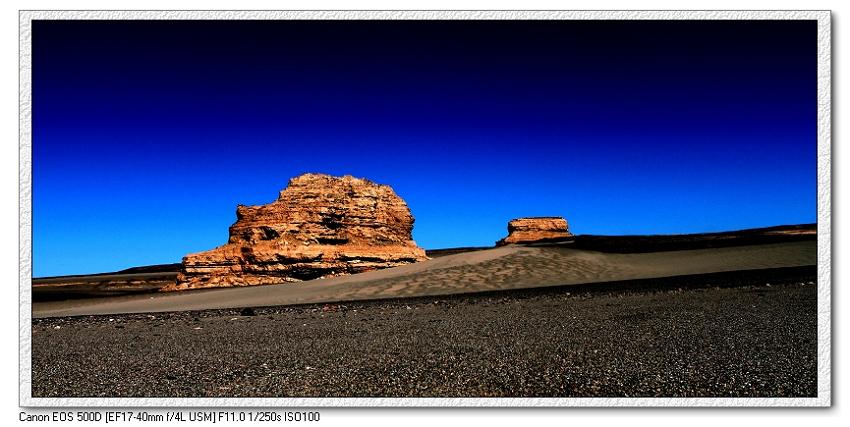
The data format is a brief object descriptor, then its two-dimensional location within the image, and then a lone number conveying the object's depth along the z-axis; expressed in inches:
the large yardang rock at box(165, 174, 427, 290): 1606.8
